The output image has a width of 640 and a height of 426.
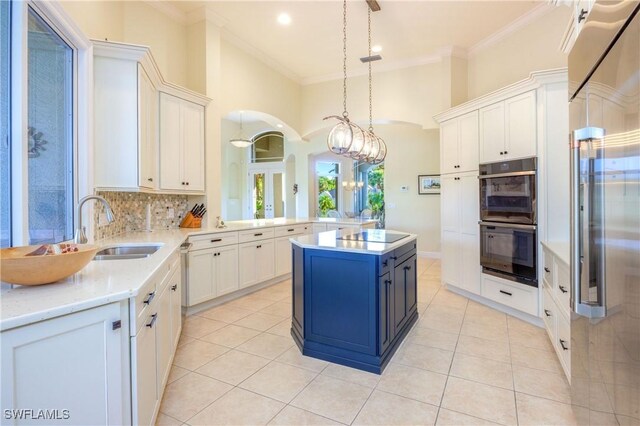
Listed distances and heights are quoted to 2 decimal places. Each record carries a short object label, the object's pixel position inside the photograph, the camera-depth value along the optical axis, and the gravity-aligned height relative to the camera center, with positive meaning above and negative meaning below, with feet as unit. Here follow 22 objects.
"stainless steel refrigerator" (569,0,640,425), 3.33 -0.03
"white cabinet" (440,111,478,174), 12.88 +2.96
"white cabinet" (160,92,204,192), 11.35 +2.64
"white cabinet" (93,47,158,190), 8.75 +2.70
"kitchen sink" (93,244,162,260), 7.23 -0.97
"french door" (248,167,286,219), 31.42 +2.02
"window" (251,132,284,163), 31.27 +6.63
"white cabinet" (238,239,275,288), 13.48 -2.21
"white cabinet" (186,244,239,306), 11.27 -2.28
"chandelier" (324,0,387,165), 10.12 +2.39
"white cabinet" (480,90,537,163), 10.82 +3.04
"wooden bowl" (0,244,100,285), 4.00 -0.70
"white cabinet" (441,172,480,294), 12.97 -0.84
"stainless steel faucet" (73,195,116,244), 5.69 -0.37
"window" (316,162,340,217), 34.83 +2.96
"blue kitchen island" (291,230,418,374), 7.74 -2.27
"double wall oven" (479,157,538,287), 10.75 -0.29
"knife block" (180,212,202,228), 12.99 -0.36
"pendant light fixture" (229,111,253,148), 24.07 +5.45
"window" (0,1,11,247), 5.70 +1.55
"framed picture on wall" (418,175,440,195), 22.71 +2.05
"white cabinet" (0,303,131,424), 3.30 -1.77
